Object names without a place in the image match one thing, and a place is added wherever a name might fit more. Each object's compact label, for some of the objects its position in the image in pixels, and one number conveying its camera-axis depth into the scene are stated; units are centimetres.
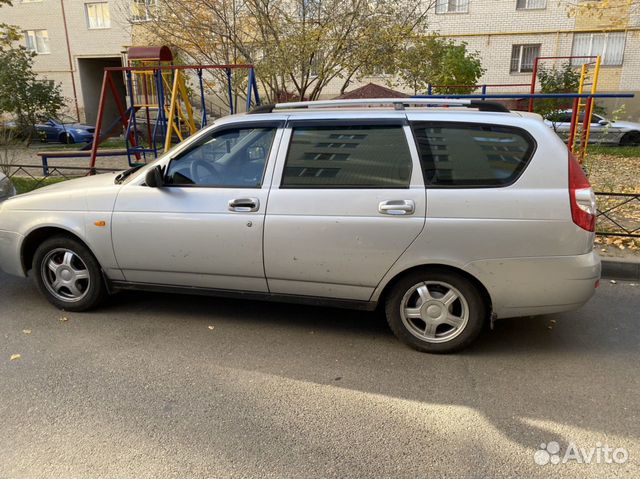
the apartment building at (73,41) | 2881
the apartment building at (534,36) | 2261
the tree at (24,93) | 1903
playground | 667
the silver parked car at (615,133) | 1605
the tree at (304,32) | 977
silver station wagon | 331
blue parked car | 2175
